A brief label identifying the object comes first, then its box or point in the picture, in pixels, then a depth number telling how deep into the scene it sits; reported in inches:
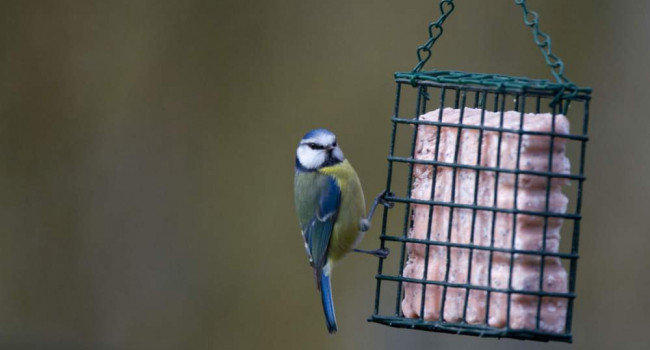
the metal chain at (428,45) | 285.3
